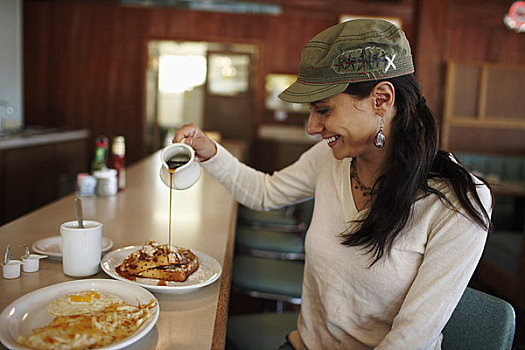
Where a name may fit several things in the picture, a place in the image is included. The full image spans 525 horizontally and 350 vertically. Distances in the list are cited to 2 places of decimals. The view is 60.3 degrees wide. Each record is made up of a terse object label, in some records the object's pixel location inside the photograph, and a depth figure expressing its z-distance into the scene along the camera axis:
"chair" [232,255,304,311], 2.09
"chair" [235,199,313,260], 2.58
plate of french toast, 1.08
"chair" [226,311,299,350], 1.56
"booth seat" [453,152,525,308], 3.18
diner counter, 0.93
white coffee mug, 1.11
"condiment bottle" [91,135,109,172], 2.25
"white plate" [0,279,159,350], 0.81
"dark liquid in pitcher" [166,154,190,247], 1.37
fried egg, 0.92
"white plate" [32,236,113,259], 1.24
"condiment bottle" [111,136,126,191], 2.25
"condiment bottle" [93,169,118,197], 2.09
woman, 1.08
